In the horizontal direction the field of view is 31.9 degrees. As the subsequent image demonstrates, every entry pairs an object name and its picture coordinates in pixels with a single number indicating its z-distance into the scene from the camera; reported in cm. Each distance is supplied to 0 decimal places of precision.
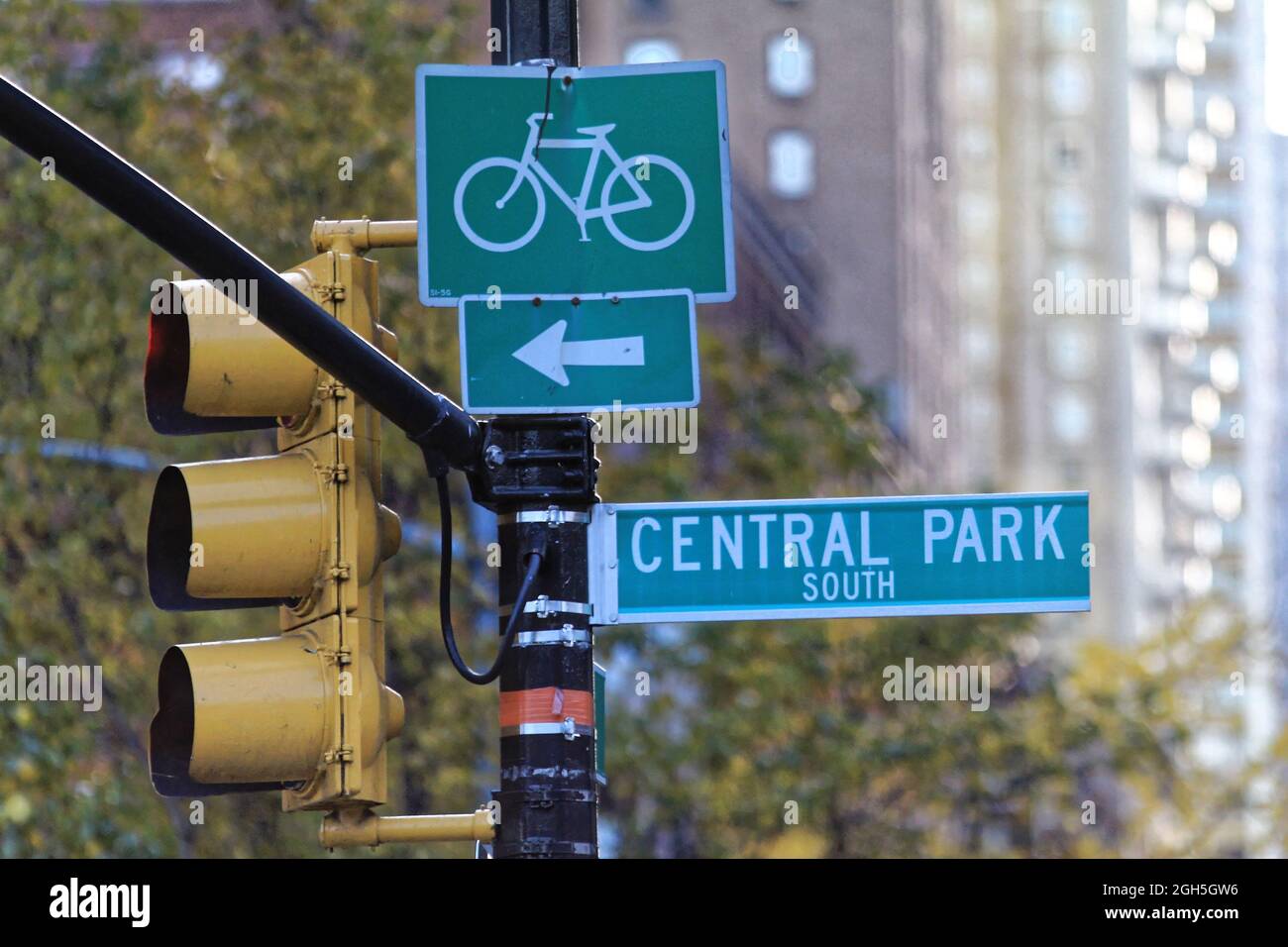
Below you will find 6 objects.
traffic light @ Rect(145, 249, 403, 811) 557
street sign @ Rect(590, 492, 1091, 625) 598
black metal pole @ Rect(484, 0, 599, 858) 586
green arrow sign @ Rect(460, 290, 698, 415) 609
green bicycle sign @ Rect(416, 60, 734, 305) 617
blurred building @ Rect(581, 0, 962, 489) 7631
